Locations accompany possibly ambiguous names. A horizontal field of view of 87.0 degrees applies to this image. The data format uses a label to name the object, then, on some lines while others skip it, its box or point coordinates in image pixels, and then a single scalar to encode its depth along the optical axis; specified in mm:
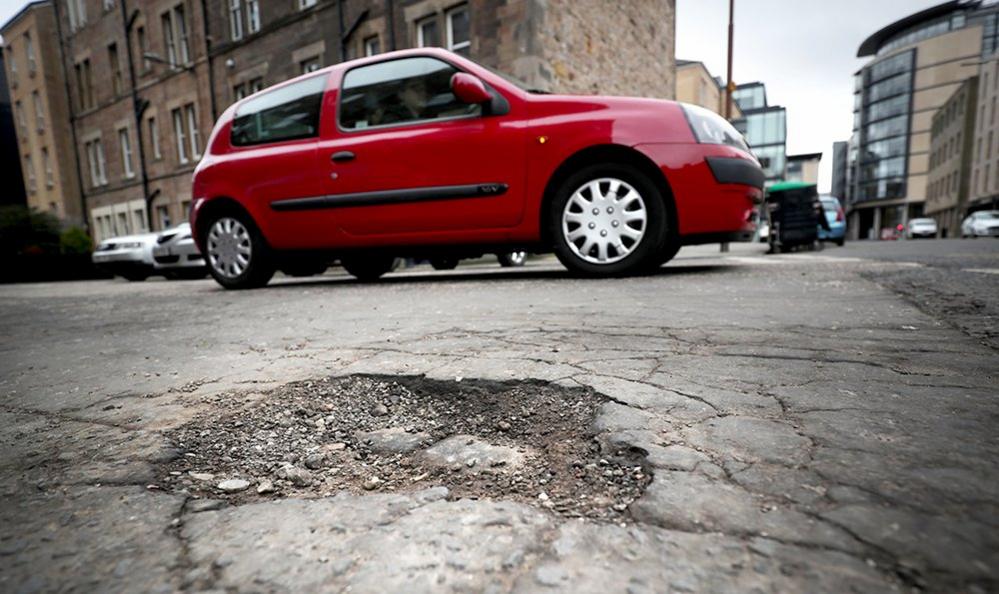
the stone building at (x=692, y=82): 32625
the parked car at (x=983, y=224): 24094
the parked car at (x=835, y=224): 13383
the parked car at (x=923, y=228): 33438
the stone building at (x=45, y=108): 24953
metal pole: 12723
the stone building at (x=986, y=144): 37281
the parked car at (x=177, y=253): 8727
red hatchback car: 3611
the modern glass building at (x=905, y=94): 54750
